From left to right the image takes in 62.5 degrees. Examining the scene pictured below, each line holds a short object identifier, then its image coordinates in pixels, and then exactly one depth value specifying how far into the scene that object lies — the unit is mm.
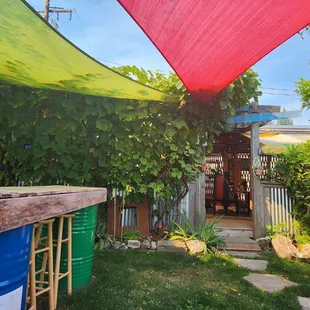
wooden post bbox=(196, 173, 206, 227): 4657
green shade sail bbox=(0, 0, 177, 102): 1884
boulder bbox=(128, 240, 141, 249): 3959
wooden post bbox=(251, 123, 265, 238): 4910
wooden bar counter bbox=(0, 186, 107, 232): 999
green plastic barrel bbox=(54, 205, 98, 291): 2367
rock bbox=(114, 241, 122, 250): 3930
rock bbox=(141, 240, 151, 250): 3986
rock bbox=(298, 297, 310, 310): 2293
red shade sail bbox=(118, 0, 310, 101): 1791
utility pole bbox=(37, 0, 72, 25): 10575
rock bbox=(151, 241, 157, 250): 3984
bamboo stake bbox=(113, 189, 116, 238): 4111
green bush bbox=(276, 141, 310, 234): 4582
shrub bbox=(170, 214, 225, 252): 4094
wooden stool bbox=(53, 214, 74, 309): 2084
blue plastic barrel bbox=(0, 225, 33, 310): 1084
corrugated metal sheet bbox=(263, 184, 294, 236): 4895
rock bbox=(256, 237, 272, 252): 4484
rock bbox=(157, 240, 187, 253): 3881
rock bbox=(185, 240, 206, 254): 3839
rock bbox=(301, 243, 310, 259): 3785
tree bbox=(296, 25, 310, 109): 4551
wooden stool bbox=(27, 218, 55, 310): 1737
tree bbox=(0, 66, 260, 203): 3801
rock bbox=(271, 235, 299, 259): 3903
